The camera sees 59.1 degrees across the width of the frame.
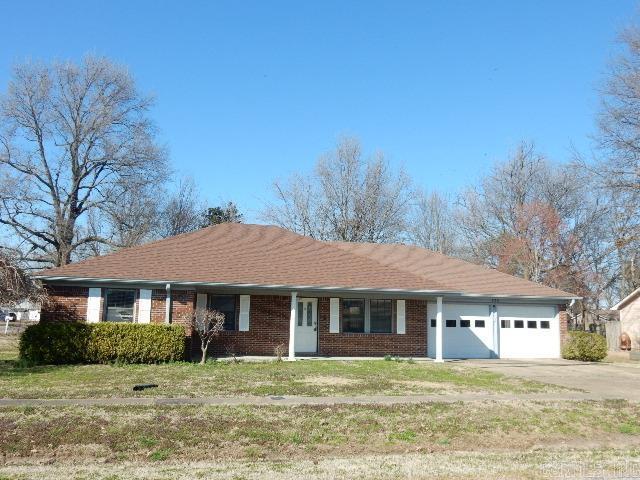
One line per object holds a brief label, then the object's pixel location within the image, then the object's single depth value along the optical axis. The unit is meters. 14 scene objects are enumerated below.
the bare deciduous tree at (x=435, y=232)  46.75
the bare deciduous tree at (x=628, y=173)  25.86
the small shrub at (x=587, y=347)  21.91
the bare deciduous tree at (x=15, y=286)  16.77
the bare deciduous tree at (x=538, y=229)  40.66
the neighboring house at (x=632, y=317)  30.81
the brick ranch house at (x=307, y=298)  18.34
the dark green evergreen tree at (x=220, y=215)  47.11
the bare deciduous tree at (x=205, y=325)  17.28
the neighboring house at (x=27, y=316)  43.38
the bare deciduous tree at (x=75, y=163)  34.10
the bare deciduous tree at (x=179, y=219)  45.34
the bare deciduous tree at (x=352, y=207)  40.97
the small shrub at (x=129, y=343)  16.67
